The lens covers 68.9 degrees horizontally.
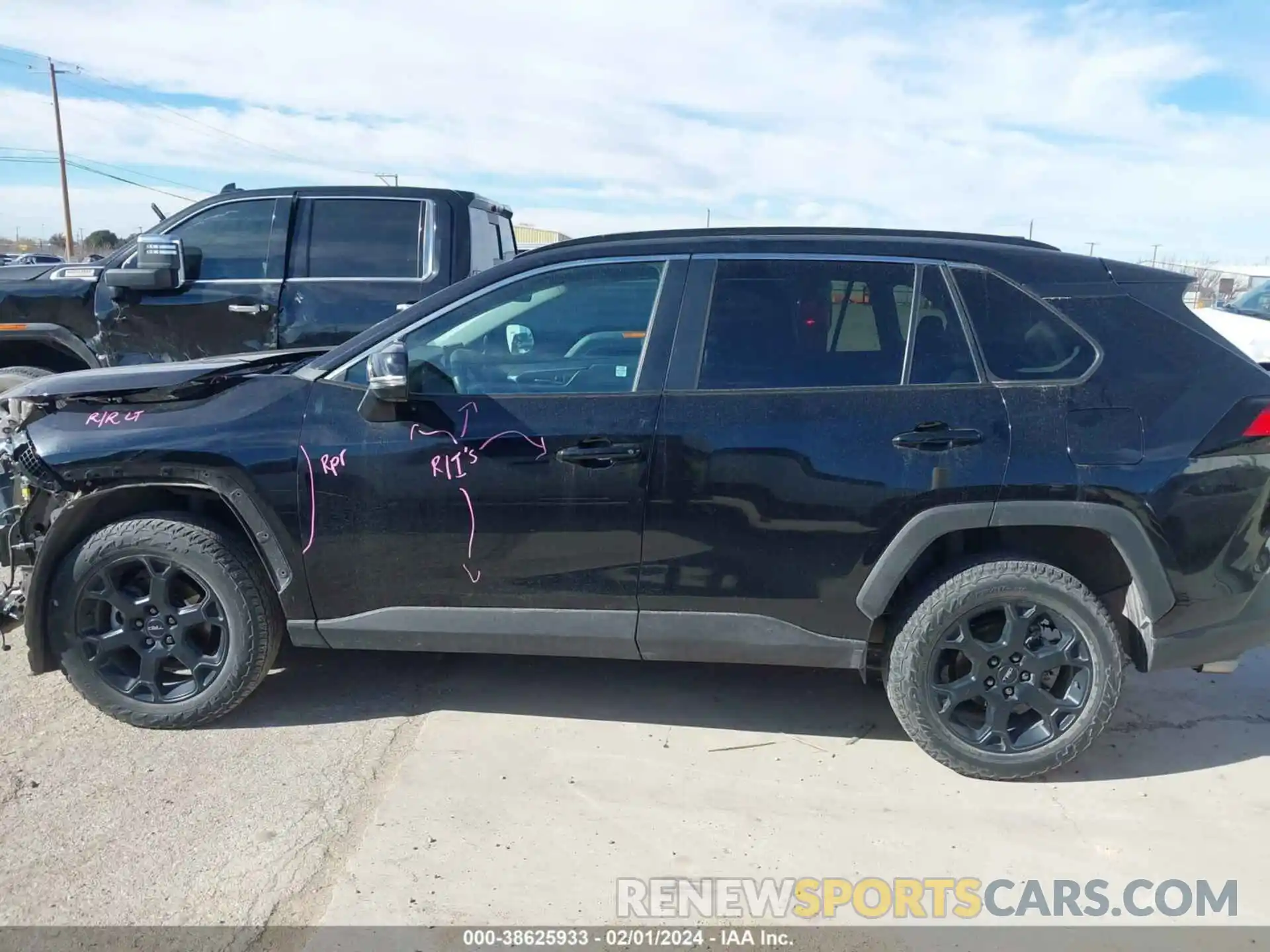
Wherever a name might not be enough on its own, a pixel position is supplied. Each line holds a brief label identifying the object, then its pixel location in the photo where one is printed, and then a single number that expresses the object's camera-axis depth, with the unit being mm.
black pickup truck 5828
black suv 3115
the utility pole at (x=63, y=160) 37938
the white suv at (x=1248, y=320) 9539
